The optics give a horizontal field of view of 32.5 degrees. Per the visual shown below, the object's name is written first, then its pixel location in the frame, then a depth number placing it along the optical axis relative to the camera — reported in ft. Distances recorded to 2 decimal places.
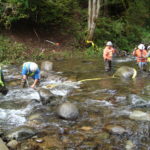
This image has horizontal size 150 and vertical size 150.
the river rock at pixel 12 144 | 17.01
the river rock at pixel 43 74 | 36.57
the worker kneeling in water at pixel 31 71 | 26.11
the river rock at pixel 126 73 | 37.27
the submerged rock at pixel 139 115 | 21.52
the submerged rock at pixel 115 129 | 19.27
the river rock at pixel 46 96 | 25.99
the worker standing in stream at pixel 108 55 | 40.42
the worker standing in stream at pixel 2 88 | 24.40
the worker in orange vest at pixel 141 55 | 40.01
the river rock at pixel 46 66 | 40.98
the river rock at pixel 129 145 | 17.40
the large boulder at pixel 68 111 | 21.77
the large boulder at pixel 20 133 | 18.25
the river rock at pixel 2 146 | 15.22
